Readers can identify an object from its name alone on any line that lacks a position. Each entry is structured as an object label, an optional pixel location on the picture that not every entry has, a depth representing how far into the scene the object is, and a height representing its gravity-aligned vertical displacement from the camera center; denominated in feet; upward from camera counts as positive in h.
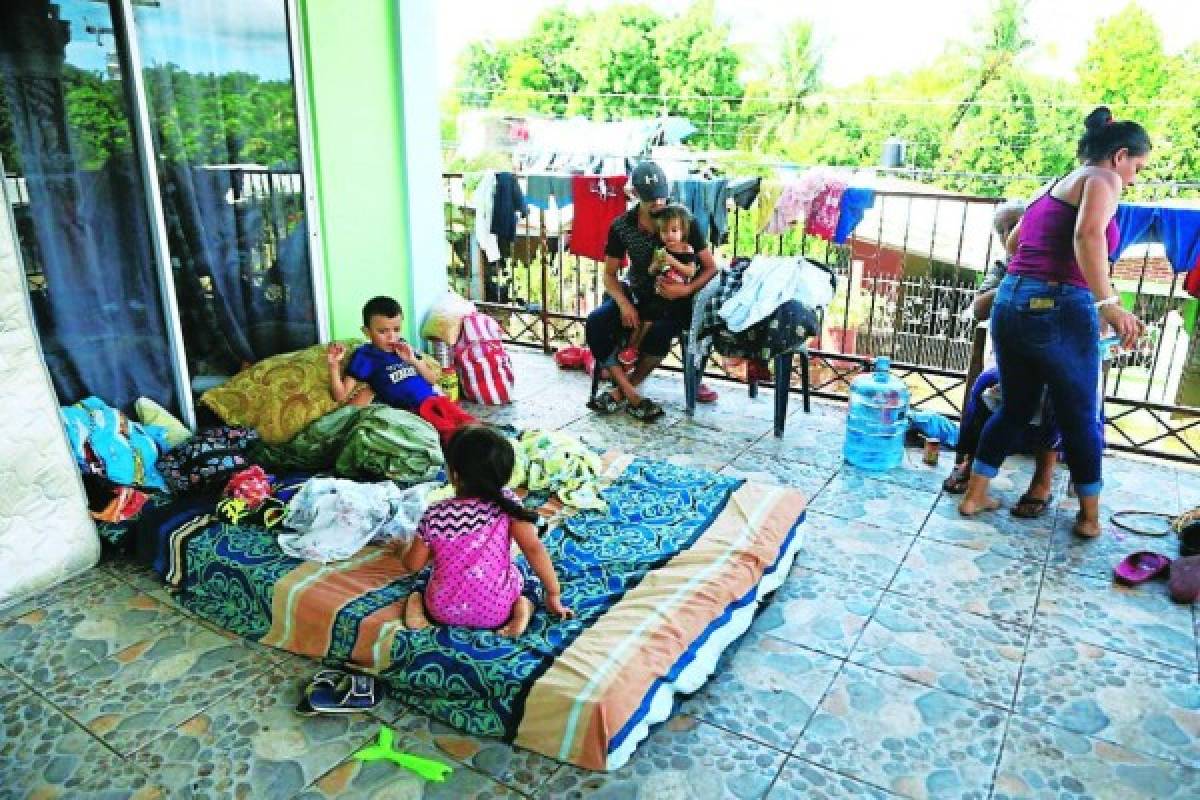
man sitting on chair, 14.44 -2.45
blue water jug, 12.62 -3.85
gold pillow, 11.94 -3.41
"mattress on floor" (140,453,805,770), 6.83 -4.06
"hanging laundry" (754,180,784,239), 15.56 -0.85
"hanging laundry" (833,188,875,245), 14.89 -0.95
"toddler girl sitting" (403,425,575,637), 7.02 -3.30
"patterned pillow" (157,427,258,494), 10.52 -3.80
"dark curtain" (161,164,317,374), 11.83 -1.71
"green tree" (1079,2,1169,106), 77.15 +8.45
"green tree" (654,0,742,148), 99.55 +9.02
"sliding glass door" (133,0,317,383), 11.34 -0.37
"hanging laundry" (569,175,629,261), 16.94 -1.13
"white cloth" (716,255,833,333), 13.51 -2.10
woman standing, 9.09 -1.62
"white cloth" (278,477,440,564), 8.92 -3.88
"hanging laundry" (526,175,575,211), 17.81 -0.82
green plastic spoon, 6.62 -4.61
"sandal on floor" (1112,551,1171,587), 9.38 -4.36
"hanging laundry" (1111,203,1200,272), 12.37 -1.02
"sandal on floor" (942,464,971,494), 11.71 -4.29
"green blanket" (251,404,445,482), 10.94 -3.75
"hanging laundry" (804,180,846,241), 15.11 -1.00
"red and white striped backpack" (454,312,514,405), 15.49 -3.76
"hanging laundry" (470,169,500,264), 18.21 -1.27
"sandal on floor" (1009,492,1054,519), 10.96 -4.31
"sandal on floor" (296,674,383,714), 7.27 -4.50
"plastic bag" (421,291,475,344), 15.39 -2.96
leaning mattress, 8.93 -3.34
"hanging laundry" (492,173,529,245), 18.13 -1.15
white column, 14.39 -0.11
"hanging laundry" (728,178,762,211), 15.72 -0.68
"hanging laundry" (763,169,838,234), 15.21 -0.78
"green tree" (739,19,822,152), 96.68 +6.64
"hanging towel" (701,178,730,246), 15.66 -0.99
